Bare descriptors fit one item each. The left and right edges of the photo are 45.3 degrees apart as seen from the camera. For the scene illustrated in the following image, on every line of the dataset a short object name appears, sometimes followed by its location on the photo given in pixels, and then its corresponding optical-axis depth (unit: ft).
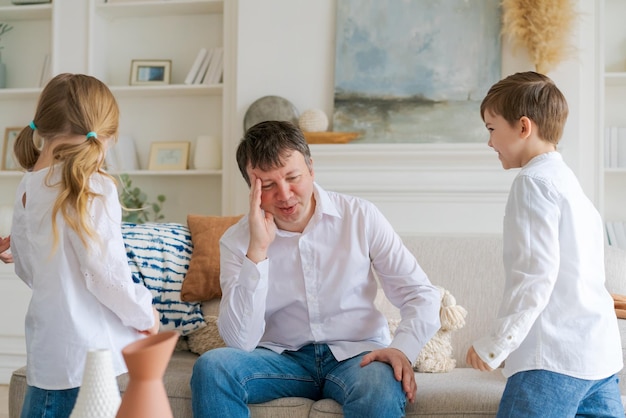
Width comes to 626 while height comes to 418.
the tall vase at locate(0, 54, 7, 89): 15.23
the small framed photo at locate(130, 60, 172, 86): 14.67
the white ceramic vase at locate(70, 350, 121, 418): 3.38
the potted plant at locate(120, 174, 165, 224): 14.05
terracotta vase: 3.20
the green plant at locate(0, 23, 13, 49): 15.38
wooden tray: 12.58
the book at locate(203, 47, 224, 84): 14.23
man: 6.38
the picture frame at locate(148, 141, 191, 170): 14.48
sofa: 6.50
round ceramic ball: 12.65
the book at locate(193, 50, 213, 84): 14.24
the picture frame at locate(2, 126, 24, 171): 14.98
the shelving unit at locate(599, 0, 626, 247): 13.38
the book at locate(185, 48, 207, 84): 14.19
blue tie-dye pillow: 8.35
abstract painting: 12.54
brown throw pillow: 8.50
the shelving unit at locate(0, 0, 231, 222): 14.48
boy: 5.24
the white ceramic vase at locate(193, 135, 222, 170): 14.05
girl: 5.56
